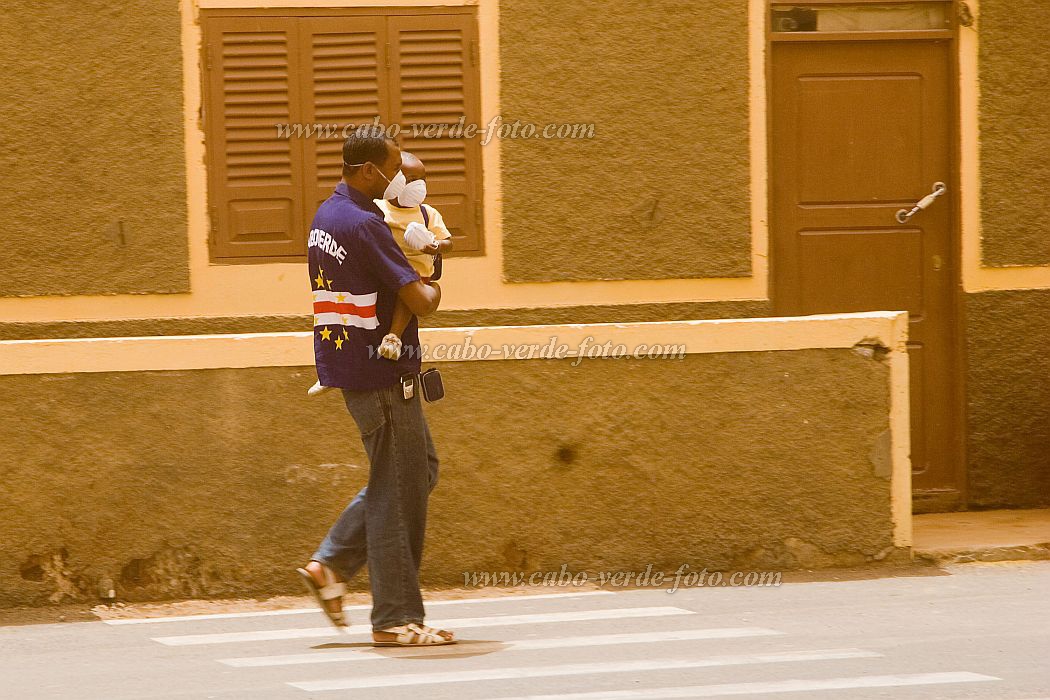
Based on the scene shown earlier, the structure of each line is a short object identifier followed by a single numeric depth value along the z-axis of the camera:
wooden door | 19.19
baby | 12.87
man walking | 12.82
